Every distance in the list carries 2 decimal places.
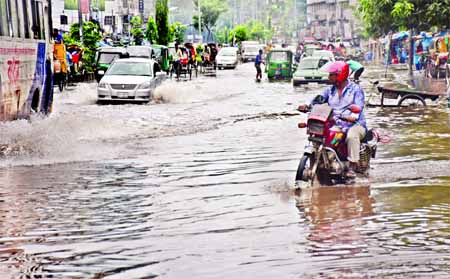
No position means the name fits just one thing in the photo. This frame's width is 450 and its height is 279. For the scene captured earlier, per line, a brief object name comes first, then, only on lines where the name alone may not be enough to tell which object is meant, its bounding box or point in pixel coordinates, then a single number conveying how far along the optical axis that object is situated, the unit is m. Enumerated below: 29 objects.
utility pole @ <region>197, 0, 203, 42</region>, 102.84
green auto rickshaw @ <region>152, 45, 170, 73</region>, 47.12
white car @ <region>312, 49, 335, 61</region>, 43.99
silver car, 27.45
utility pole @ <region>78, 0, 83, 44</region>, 43.62
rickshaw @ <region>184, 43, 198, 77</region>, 50.66
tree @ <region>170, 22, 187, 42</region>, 75.65
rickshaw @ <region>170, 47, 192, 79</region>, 46.12
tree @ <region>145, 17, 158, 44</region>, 66.25
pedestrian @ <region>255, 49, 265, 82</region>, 44.45
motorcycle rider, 10.95
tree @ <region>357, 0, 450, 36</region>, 39.00
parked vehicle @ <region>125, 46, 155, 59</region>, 41.44
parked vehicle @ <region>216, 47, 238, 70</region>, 63.53
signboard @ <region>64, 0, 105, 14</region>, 55.66
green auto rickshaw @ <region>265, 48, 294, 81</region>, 44.91
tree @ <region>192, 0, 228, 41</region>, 119.50
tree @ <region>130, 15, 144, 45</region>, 59.54
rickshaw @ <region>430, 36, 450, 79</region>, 40.25
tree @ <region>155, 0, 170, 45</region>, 67.21
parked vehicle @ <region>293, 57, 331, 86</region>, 37.34
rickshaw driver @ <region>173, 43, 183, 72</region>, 46.19
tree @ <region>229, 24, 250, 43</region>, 105.31
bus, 15.49
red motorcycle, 10.57
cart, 24.36
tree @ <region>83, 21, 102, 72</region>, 43.13
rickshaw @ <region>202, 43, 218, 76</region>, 61.31
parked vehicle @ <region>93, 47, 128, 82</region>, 38.85
